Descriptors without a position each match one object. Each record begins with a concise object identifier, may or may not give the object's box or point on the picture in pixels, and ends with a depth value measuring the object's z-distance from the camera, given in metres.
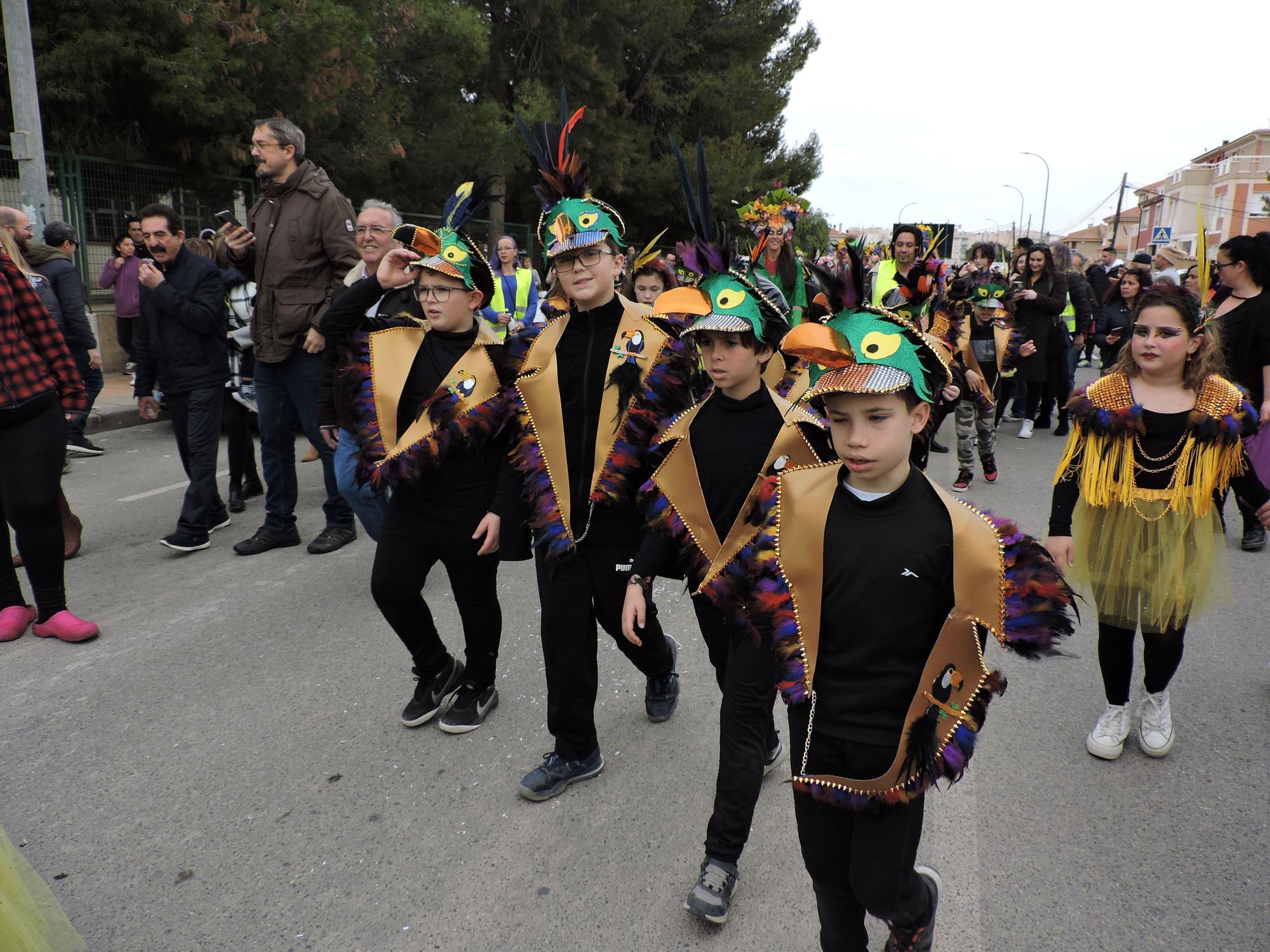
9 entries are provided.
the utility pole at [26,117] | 8.79
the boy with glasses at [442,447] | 3.29
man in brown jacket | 5.38
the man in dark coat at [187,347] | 5.37
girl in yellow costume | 3.19
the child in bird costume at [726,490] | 2.54
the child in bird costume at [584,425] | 2.93
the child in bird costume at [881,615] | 1.94
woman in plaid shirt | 4.02
